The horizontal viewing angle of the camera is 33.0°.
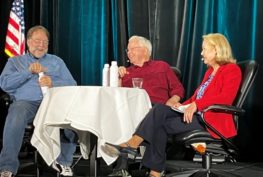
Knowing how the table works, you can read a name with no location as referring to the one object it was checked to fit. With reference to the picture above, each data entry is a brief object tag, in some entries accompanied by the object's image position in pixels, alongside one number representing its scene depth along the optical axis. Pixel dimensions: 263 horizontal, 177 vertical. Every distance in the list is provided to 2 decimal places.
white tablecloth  2.50
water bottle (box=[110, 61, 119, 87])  2.80
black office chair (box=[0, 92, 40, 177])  3.06
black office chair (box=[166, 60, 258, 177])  2.60
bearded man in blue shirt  2.92
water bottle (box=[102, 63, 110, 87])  2.84
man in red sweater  3.45
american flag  4.76
